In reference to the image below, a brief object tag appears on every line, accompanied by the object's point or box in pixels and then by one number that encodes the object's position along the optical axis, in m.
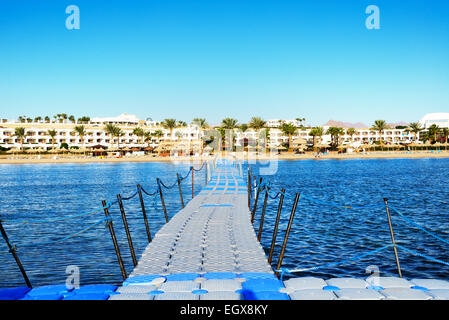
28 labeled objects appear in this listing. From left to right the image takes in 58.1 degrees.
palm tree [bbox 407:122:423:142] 136.18
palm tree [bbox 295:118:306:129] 178.66
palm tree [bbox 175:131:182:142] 134.69
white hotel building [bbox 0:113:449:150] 125.12
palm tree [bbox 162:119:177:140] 110.99
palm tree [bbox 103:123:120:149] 120.50
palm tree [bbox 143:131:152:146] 135.12
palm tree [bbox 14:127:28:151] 117.19
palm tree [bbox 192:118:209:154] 120.54
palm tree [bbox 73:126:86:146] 123.50
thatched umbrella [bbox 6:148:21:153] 107.84
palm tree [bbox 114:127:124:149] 122.03
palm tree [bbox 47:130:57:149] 122.44
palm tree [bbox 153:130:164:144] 134.88
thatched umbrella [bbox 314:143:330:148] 124.88
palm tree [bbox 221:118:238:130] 112.49
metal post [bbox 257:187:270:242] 15.51
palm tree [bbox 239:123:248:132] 116.44
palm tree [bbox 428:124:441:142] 140.62
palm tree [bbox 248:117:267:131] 111.62
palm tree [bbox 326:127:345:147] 142.39
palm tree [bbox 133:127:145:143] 133.00
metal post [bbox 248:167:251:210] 21.56
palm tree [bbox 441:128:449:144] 140.09
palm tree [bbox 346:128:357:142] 158.62
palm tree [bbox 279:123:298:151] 122.50
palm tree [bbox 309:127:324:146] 130.88
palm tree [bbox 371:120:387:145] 129.88
